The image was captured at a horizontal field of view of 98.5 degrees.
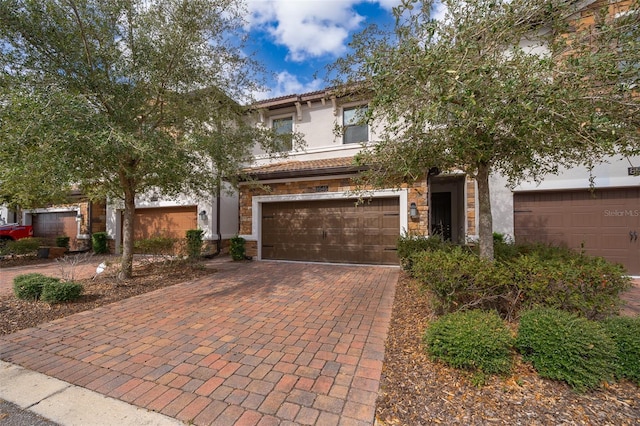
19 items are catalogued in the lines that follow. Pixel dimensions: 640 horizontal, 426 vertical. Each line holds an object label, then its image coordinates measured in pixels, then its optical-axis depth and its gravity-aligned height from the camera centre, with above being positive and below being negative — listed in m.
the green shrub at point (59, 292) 4.77 -1.33
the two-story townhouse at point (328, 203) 8.17 +0.39
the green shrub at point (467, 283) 3.51 -0.89
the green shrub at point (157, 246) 8.70 -0.95
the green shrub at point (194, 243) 8.38 -0.86
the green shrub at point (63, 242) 12.24 -1.15
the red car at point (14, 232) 12.68 -0.72
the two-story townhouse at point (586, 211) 6.89 +0.11
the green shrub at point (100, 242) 11.98 -1.14
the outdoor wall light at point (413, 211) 7.78 +0.12
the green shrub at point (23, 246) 10.38 -1.13
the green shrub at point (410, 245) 6.27 -0.70
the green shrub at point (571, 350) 2.42 -1.25
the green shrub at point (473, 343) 2.60 -1.26
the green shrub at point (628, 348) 2.52 -1.23
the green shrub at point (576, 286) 3.24 -0.86
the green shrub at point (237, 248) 9.55 -1.12
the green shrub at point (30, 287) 4.94 -1.27
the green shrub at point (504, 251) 4.37 -0.64
